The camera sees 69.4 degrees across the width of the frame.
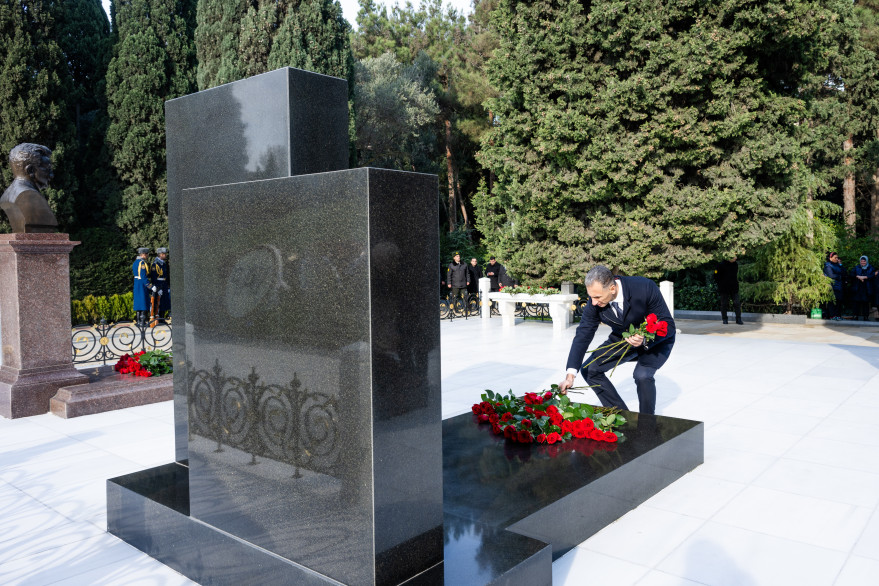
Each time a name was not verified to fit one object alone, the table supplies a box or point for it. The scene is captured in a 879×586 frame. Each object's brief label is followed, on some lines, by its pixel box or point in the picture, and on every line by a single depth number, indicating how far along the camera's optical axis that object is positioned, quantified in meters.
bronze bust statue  7.64
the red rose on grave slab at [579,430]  4.94
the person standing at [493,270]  18.92
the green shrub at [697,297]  20.08
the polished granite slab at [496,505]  3.03
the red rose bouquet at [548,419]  4.86
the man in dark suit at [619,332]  5.20
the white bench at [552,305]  14.09
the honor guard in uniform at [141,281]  15.59
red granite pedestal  7.38
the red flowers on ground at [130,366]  8.34
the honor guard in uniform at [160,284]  16.05
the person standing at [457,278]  19.20
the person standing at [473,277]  19.94
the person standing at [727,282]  14.52
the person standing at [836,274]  16.23
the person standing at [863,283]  15.87
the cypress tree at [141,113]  19.12
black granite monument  2.65
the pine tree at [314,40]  18.27
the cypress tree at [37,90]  16.80
